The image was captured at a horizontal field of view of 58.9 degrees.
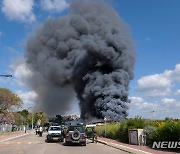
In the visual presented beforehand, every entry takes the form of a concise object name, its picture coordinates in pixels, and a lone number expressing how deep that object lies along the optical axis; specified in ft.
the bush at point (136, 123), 43.18
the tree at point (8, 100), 112.56
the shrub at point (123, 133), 44.67
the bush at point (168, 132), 30.77
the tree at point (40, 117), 206.77
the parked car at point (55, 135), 48.26
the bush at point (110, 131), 52.91
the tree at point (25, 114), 191.28
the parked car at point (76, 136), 39.03
